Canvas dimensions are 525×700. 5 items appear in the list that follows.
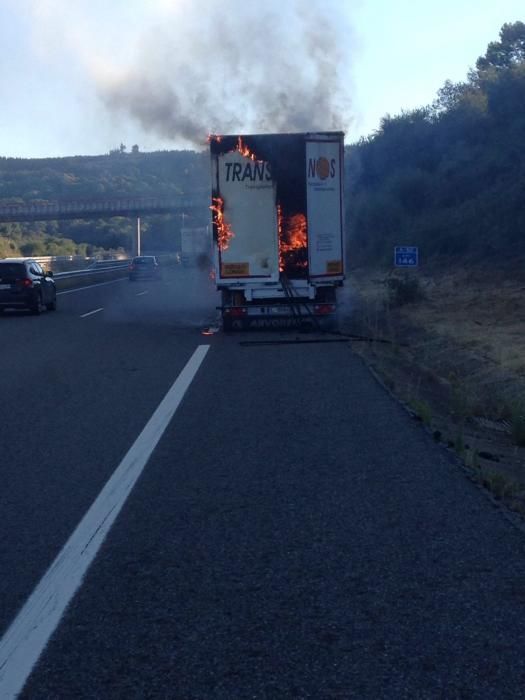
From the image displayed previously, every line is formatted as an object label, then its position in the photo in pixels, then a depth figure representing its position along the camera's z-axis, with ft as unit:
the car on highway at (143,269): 190.29
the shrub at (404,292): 97.50
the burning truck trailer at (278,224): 68.80
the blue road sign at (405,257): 75.51
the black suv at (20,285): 98.99
